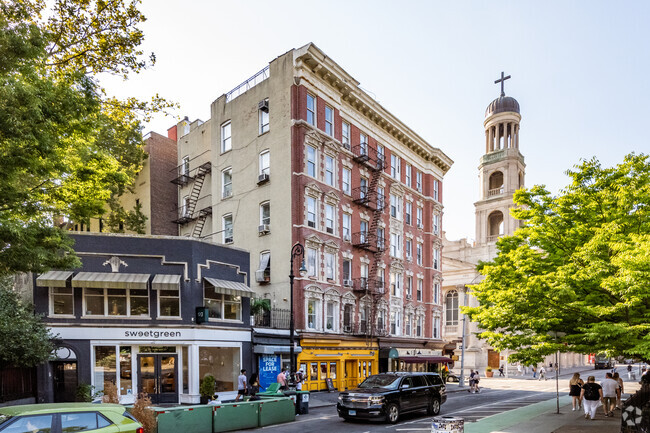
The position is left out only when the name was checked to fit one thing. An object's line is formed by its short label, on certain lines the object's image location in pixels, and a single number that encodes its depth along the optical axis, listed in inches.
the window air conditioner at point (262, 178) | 1256.8
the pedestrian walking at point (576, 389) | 823.1
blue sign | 1039.0
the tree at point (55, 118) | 418.2
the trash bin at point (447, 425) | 410.6
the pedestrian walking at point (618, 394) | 793.6
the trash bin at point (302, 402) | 794.8
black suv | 693.3
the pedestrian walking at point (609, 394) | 733.3
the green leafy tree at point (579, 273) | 555.5
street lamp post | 836.3
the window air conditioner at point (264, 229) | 1242.6
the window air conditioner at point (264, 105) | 1286.8
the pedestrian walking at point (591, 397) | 703.1
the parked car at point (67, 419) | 339.9
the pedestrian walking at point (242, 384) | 898.1
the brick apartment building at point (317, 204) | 1214.3
